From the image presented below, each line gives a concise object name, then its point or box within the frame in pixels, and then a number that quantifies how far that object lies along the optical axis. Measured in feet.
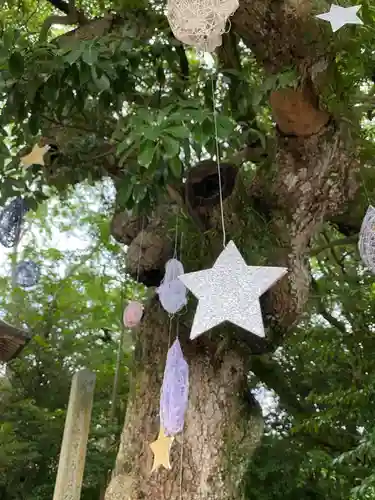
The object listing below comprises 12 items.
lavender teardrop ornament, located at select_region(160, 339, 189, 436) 6.86
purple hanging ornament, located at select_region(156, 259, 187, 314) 7.25
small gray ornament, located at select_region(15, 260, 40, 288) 11.40
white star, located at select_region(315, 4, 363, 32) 4.94
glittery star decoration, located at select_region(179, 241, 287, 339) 5.33
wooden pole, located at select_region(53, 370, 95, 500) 6.41
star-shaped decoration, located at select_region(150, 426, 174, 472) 6.80
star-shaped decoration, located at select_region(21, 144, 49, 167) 7.80
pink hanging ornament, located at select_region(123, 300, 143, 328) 7.80
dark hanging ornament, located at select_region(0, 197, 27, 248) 9.03
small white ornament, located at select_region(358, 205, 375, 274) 6.11
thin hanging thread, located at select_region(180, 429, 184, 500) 7.18
